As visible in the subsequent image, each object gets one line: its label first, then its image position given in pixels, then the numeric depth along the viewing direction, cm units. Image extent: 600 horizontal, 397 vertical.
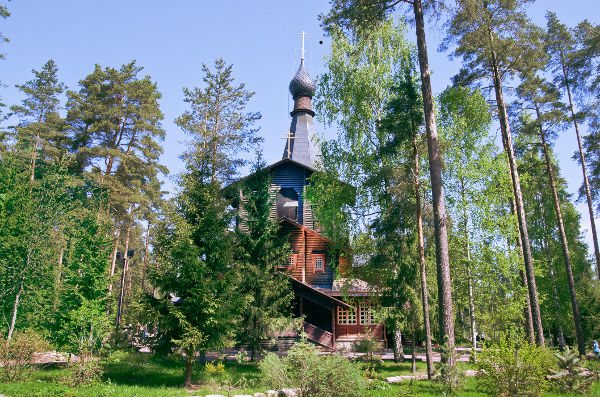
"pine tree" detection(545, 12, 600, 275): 1734
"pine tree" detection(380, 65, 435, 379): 1313
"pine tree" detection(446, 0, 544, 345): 1293
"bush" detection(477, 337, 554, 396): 753
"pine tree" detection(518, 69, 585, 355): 1719
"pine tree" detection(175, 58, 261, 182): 2108
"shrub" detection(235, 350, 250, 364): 1326
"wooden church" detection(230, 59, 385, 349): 1995
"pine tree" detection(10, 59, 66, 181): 2459
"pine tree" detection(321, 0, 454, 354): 998
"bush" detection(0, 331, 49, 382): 1029
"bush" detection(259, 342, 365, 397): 727
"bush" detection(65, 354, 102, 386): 1010
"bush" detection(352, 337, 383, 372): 1466
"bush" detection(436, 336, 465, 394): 894
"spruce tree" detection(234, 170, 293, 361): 1519
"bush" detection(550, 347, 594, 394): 859
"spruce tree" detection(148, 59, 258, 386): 1138
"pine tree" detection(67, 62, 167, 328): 2373
